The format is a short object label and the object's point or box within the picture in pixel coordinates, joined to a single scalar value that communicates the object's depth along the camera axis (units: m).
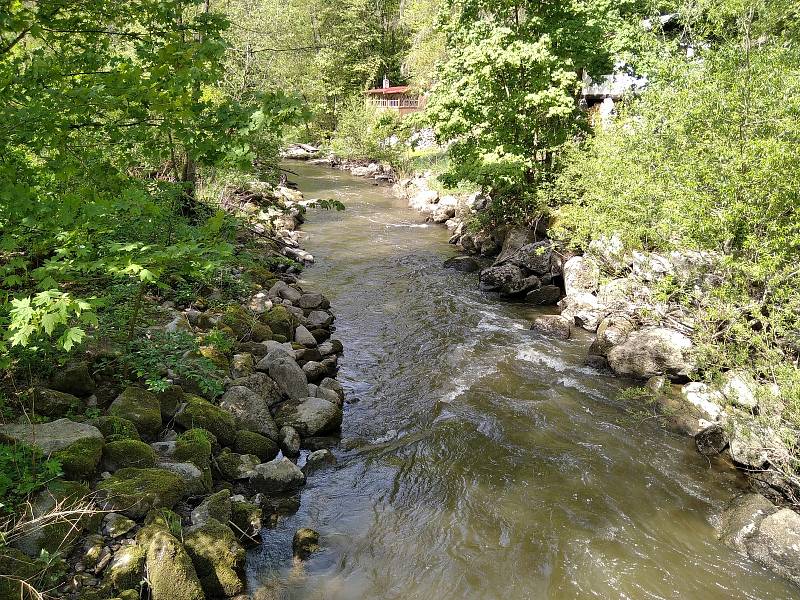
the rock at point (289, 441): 7.85
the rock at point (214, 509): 5.61
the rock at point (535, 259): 15.61
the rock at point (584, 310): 12.90
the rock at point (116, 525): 4.93
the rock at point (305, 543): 6.07
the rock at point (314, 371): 9.88
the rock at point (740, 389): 7.18
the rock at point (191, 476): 6.00
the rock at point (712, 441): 8.12
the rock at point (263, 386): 8.55
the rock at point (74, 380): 6.41
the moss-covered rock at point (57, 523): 4.51
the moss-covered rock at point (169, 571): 4.67
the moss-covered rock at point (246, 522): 5.98
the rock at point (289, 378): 8.97
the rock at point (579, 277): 13.79
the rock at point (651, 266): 10.18
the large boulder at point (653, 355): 9.88
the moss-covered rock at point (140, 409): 6.54
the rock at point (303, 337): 11.10
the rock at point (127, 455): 5.78
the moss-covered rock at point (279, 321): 10.96
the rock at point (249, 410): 7.78
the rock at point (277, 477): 6.96
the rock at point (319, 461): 7.69
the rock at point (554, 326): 12.42
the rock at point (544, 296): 14.66
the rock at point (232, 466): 6.80
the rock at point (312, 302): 13.18
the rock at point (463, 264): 17.42
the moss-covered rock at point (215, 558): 5.18
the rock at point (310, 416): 8.32
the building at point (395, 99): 48.64
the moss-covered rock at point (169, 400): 7.08
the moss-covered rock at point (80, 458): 5.23
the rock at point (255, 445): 7.38
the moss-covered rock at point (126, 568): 4.55
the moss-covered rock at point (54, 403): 5.95
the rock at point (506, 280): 15.05
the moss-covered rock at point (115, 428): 6.08
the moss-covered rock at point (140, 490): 5.21
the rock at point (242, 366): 8.80
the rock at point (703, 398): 8.44
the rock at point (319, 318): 12.31
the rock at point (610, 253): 10.99
